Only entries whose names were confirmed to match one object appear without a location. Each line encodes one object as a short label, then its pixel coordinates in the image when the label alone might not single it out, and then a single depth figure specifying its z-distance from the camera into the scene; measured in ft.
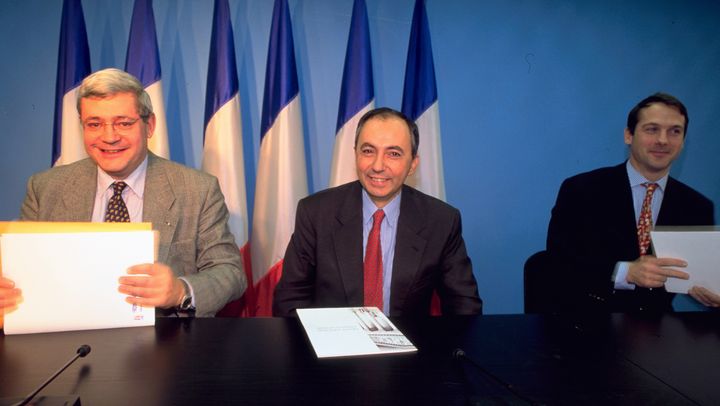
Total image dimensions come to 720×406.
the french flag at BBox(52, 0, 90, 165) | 9.04
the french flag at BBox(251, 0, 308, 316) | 9.68
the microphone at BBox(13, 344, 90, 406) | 2.94
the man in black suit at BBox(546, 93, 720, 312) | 7.80
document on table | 4.03
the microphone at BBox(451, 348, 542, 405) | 3.25
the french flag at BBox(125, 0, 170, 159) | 9.28
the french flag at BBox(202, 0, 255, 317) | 9.56
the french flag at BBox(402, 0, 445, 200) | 10.12
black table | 3.28
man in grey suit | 6.24
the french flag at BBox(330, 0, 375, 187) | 9.89
